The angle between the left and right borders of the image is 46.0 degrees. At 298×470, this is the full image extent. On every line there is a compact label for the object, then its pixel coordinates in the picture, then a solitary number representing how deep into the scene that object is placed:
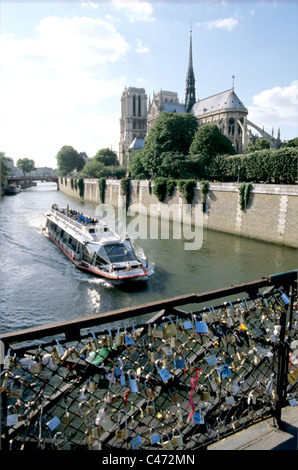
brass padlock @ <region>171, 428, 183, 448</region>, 2.60
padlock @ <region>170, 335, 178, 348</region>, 2.53
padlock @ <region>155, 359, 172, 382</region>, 2.47
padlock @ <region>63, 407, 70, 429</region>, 2.50
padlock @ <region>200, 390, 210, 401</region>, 2.75
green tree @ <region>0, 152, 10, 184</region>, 51.90
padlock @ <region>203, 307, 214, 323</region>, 2.72
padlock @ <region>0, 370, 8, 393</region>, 2.06
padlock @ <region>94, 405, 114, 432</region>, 2.43
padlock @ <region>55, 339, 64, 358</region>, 2.23
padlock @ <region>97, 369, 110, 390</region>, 2.49
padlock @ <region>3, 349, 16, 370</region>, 2.03
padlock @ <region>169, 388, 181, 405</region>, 2.59
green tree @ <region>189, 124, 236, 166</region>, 38.22
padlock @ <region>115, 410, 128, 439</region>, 2.49
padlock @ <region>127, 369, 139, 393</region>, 2.45
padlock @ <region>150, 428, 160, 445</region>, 2.50
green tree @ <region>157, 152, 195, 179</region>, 35.16
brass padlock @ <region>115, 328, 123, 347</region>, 2.40
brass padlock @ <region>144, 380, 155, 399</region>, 2.63
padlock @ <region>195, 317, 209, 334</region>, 2.57
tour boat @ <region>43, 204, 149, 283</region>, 14.65
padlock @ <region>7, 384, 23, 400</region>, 2.12
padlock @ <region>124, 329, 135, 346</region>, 2.38
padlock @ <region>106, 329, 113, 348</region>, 2.41
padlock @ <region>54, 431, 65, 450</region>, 2.42
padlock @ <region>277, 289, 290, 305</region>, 2.94
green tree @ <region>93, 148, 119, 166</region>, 78.62
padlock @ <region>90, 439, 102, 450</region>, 2.41
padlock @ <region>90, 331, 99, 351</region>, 2.31
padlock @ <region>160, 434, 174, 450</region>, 2.57
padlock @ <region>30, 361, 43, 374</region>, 2.23
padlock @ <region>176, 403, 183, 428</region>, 2.68
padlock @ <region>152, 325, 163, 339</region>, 2.46
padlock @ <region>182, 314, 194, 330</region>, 2.52
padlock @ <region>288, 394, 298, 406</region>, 3.25
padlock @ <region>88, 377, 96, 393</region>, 2.44
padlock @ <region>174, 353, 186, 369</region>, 2.59
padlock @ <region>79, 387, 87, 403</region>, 2.47
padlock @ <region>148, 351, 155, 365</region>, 2.46
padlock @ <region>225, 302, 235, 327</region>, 2.85
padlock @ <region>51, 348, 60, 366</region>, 2.27
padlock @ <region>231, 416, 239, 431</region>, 3.03
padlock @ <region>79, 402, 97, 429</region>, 2.45
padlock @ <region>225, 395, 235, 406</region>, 2.90
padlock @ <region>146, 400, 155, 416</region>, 2.60
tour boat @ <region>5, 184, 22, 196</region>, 68.66
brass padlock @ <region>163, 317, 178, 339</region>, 2.49
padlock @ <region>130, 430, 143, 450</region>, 2.53
